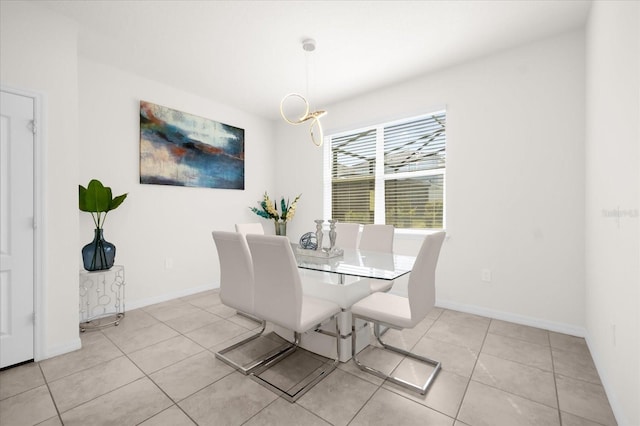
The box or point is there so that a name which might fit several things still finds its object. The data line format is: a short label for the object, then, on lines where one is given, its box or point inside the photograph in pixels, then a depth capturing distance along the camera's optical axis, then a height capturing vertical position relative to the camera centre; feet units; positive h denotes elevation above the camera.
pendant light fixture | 8.46 +5.41
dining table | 6.60 -1.91
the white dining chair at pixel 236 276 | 6.44 -1.50
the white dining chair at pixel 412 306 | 5.72 -2.15
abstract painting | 11.35 +2.90
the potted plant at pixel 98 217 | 8.77 -0.09
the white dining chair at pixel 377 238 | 9.52 -0.86
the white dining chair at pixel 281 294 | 5.49 -1.67
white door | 6.71 -0.35
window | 11.30 +1.82
